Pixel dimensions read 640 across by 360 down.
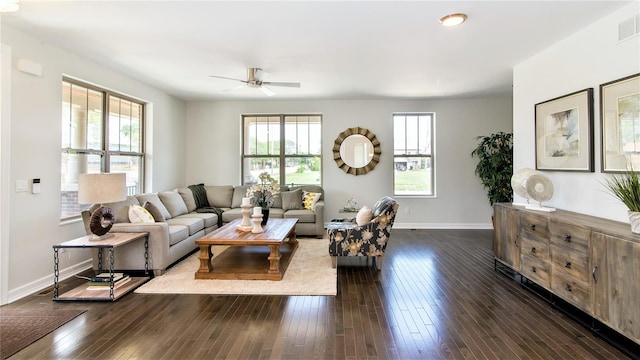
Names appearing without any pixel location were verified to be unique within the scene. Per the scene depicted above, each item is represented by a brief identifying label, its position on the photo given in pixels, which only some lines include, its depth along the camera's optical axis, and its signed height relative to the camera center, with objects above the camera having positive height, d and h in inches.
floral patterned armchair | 146.0 -26.4
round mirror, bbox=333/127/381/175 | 245.4 +26.9
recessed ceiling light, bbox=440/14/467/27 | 105.5 +59.0
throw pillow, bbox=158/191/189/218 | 188.2 -12.3
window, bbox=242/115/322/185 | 252.2 +30.1
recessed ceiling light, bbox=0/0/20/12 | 74.3 +45.0
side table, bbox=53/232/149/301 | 113.9 -42.7
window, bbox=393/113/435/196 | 251.8 +24.8
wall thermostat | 123.3 -1.4
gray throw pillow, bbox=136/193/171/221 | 170.1 -10.0
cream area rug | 122.0 -43.5
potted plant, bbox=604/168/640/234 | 83.6 -3.5
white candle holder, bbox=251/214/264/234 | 147.9 -19.4
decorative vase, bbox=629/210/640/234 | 82.7 -10.7
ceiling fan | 159.8 +55.4
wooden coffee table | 133.3 -39.2
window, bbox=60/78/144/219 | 146.6 +26.4
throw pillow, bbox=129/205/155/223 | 143.6 -15.5
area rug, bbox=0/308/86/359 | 85.4 -45.5
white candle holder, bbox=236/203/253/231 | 154.3 -17.5
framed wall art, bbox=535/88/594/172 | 115.0 +21.6
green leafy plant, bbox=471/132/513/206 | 211.9 +13.2
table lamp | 121.6 -4.7
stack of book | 120.1 -40.3
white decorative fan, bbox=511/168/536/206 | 128.3 +1.0
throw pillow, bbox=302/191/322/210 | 222.7 -11.9
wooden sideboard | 79.3 -25.2
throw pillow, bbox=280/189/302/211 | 223.5 -12.5
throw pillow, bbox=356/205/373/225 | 152.8 -16.9
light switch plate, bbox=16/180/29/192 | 117.9 -0.9
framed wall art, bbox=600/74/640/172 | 96.8 +20.4
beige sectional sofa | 137.9 -21.1
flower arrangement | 157.9 -2.4
